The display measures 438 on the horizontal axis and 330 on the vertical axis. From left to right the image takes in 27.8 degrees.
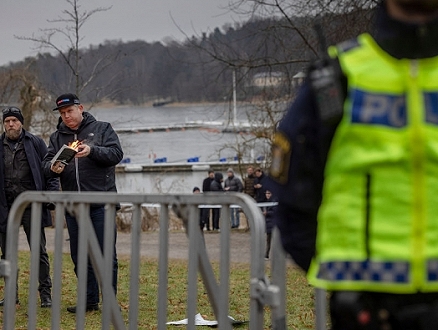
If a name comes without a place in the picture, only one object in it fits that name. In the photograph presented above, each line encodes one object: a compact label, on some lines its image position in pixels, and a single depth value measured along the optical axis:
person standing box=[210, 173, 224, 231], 24.89
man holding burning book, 7.73
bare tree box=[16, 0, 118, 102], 23.81
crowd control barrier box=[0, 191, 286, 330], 3.95
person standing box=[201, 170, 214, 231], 21.12
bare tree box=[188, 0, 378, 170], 15.74
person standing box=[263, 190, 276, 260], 12.49
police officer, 2.41
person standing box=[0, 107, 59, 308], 8.56
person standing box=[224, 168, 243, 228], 24.41
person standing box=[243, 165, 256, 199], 23.39
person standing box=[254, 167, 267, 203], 19.88
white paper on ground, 7.54
